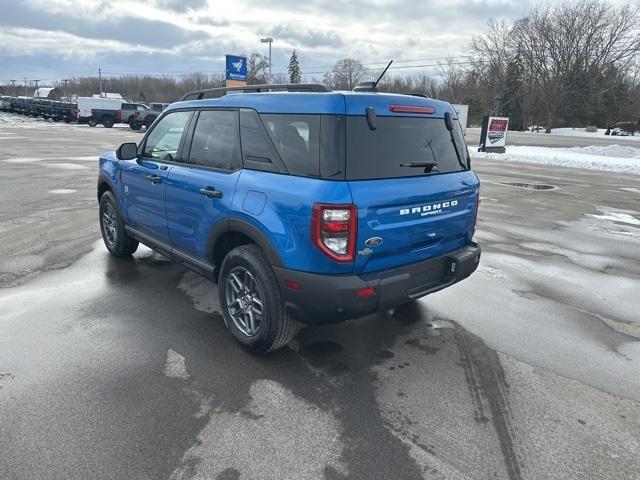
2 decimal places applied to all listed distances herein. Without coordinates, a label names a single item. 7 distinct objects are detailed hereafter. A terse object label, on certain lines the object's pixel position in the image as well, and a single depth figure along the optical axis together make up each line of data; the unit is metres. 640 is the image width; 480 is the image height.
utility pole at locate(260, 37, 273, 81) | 30.55
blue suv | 3.06
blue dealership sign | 25.00
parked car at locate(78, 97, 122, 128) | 38.59
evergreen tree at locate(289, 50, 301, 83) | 95.91
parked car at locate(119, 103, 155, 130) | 35.34
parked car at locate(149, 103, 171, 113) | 37.61
